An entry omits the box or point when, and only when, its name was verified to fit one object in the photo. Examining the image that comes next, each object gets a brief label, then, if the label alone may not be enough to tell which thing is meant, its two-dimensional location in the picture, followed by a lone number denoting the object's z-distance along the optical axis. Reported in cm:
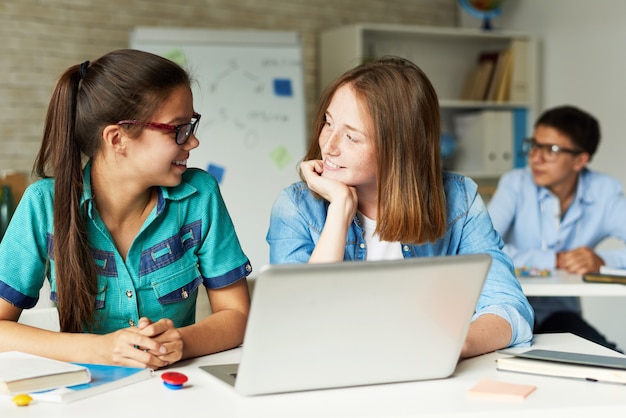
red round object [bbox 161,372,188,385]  134
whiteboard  438
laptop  119
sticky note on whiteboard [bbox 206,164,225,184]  439
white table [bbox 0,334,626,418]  122
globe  523
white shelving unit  500
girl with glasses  168
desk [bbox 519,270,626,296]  259
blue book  127
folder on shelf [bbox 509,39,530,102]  529
